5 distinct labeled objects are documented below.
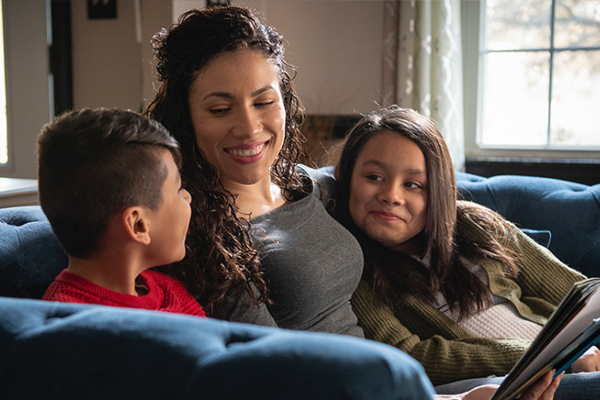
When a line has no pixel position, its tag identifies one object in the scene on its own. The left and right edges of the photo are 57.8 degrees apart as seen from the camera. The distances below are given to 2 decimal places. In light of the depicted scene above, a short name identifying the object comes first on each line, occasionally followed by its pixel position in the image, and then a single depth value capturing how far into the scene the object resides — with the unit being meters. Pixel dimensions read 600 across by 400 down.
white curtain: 2.88
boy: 0.79
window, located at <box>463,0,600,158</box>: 3.00
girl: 1.37
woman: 1.12
